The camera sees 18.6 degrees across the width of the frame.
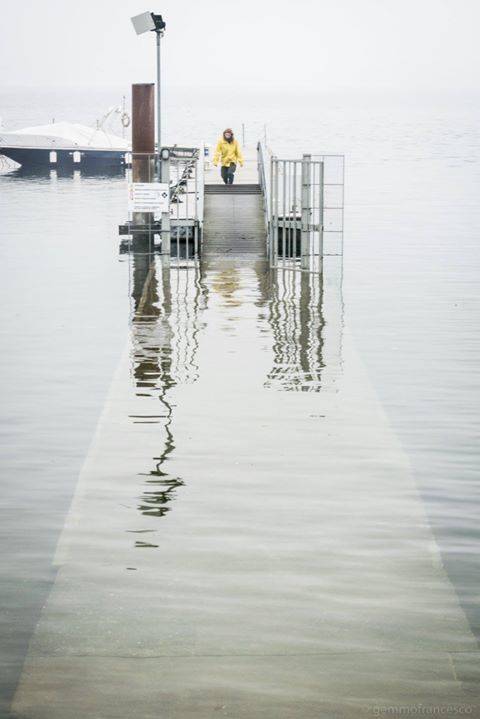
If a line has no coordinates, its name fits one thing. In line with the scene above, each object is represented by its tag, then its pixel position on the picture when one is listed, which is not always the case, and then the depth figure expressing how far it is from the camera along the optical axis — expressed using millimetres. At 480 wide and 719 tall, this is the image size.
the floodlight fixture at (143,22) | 23984
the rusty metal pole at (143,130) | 25406
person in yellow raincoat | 27453
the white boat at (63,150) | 73125
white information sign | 22422
